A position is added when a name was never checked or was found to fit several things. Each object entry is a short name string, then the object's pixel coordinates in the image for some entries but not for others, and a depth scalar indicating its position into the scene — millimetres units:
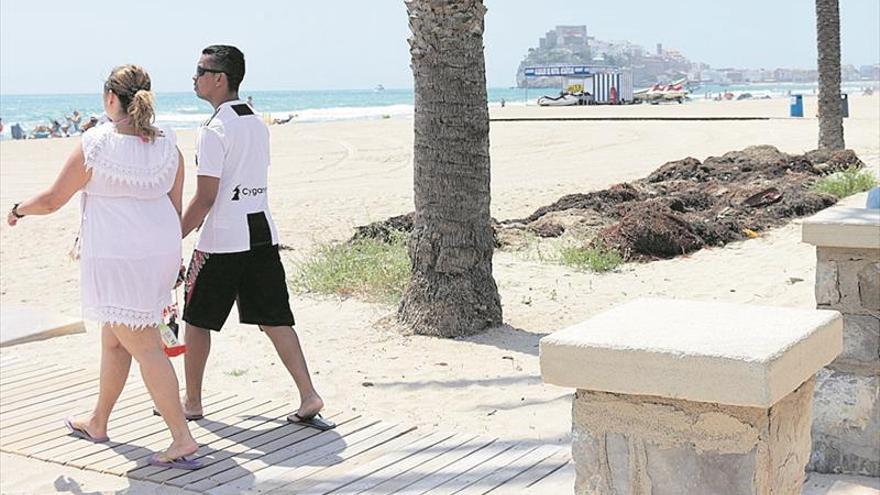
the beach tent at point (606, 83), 55750
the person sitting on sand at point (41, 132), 48441
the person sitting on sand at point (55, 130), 47219
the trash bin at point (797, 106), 34403
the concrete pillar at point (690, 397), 2559
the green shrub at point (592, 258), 9594
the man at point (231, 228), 5199
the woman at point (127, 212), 4754
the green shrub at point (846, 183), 12438
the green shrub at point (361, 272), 8758
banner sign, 62666
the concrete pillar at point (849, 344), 4414
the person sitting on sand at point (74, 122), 46938
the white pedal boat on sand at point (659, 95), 60312
